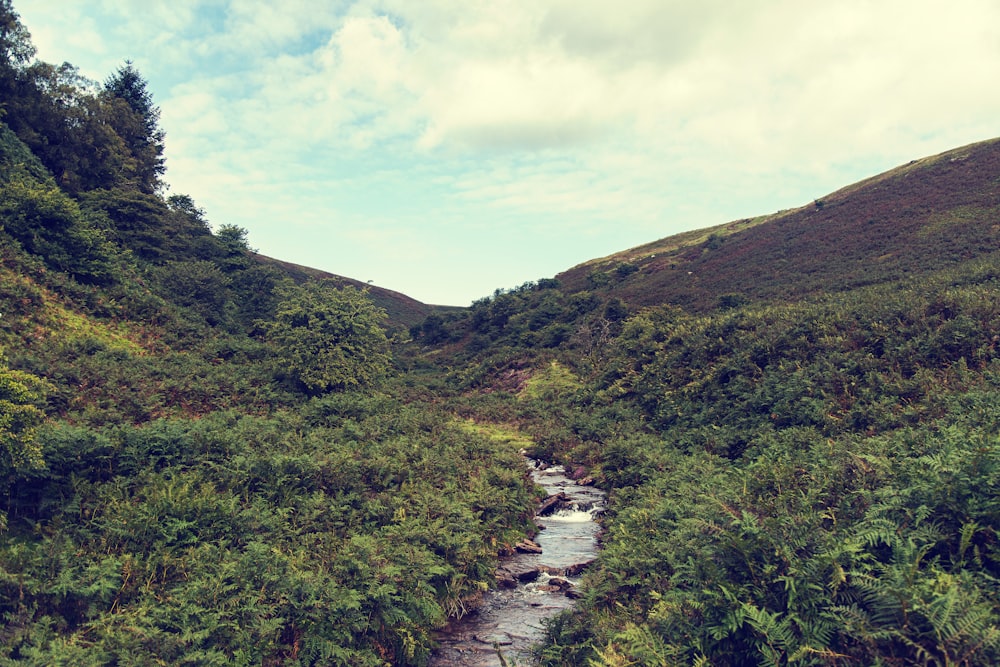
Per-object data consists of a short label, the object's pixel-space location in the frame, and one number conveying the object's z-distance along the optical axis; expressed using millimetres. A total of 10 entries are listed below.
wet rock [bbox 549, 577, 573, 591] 12198
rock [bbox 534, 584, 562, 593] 12202
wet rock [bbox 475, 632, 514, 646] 9930
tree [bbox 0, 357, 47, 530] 9047
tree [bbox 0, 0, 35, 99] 35156
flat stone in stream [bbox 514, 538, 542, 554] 14500
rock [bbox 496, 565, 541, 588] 12570
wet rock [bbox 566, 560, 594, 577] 12922
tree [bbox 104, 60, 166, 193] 48719
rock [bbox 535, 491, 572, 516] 17656
